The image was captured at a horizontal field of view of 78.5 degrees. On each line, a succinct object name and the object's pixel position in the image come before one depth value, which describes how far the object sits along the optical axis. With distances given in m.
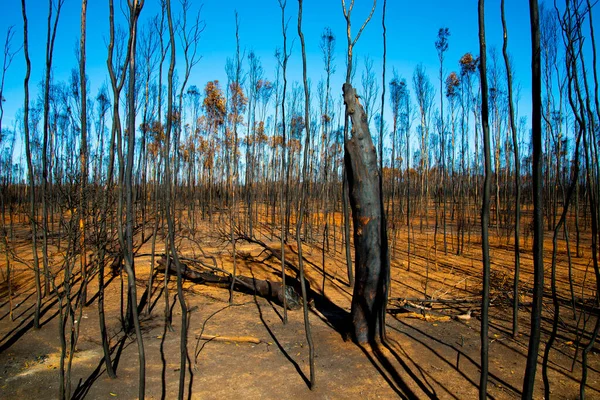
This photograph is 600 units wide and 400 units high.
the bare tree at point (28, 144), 4.42
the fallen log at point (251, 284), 6.15
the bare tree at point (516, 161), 2.72
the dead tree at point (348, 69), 4.50
